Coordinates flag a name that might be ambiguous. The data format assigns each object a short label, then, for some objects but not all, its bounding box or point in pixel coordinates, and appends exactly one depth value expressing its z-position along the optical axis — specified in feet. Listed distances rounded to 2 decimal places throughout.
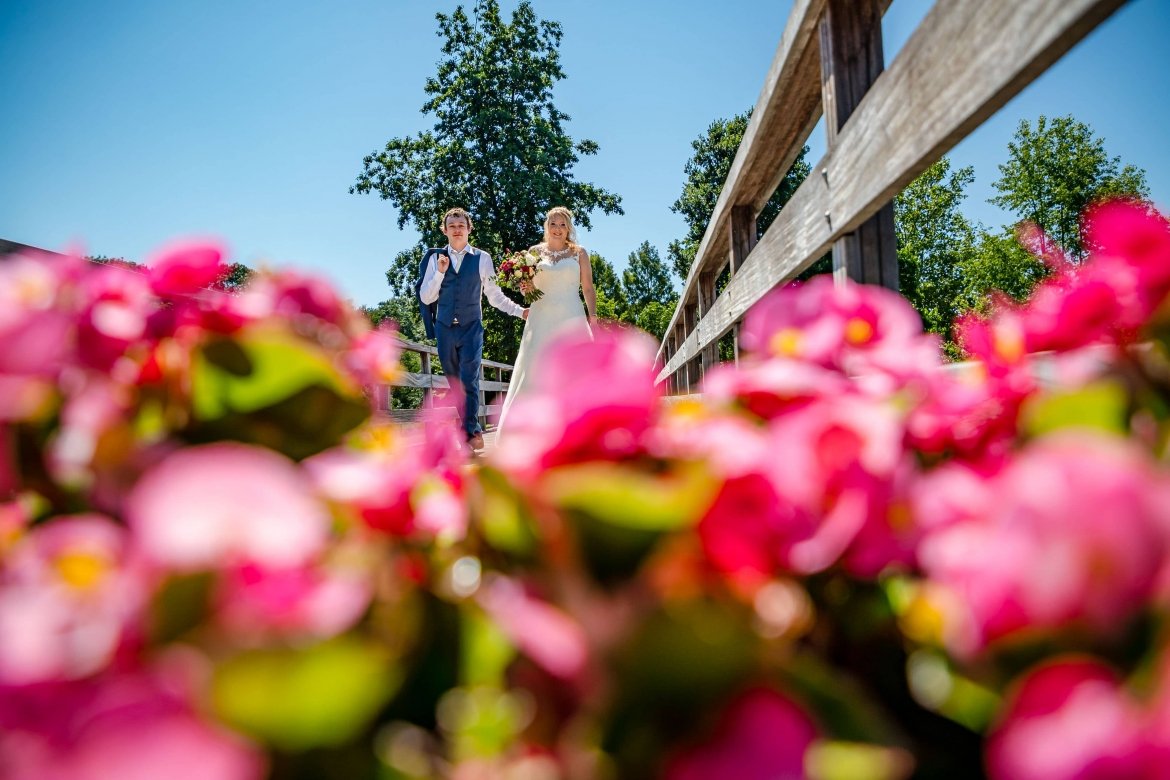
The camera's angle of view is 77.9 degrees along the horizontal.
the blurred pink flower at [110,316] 1.34
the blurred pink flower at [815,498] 0.88
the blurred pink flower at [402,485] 1.11
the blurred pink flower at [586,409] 0.95
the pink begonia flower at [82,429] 1.16
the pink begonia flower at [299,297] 1.66
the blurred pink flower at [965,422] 1.31
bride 22.91
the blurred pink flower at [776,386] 1.22
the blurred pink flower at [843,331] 1.44
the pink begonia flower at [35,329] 1.13
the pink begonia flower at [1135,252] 1.44
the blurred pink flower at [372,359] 1.74
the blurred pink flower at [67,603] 0.71
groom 23.22
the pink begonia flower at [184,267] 1.63
